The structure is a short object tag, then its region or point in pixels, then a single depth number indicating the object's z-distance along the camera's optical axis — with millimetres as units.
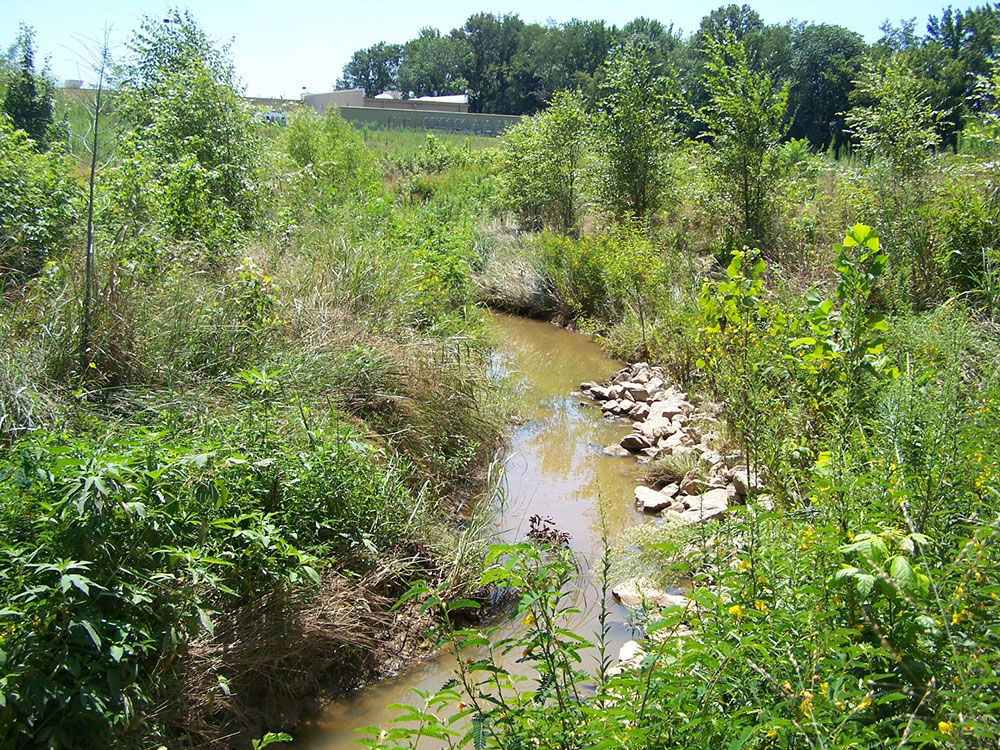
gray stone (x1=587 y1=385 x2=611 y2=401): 9180
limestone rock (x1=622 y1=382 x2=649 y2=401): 8758
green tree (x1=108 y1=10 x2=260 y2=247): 7317
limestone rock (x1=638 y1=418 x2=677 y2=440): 7711
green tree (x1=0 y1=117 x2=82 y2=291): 5957
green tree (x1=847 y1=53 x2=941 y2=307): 7816
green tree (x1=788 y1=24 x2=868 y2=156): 40156
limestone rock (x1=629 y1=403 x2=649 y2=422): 8391
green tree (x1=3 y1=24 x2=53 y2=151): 11797
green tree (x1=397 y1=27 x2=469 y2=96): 82812
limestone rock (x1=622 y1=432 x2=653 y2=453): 7660
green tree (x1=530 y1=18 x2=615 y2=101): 70812
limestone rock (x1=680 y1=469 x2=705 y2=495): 6250
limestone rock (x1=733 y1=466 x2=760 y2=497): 5484
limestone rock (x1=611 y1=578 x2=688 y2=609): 4812
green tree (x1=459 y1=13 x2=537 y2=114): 79250
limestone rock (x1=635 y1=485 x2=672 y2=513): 6320
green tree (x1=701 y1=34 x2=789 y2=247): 11242
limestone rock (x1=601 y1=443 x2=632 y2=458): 7668
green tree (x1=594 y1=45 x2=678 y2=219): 13297
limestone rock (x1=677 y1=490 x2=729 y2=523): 5528
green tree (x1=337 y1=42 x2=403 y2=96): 97000
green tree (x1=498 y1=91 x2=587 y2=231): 14555
